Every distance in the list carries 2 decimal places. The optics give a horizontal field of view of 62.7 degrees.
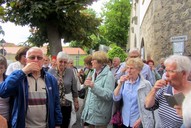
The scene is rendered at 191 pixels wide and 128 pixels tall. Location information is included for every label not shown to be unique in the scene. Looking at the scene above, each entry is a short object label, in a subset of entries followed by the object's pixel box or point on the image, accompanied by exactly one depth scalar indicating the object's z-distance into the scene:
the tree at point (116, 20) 22.15
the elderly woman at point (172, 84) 1.66
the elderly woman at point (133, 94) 2.15
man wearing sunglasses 1.72
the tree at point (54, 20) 8.39
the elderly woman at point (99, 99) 2.46
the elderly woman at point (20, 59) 2.27
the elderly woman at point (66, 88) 2.71
